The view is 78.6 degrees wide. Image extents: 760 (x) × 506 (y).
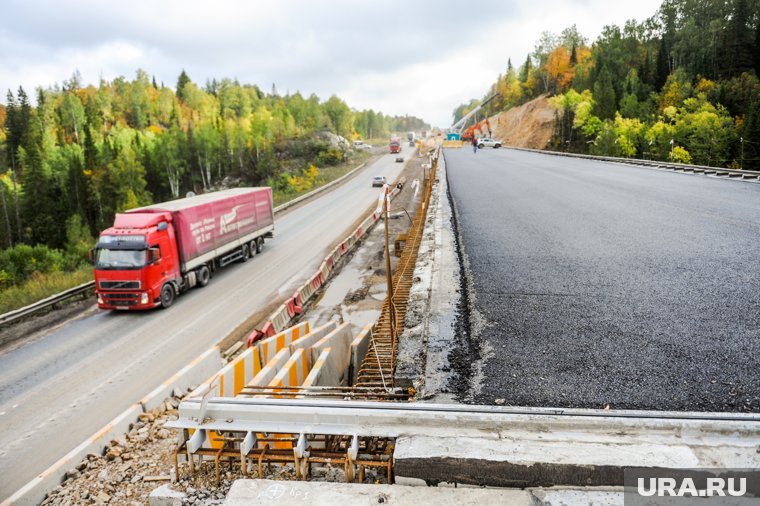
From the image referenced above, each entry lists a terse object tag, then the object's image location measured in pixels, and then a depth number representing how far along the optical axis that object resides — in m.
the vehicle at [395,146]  86.04
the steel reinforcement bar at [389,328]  6.32
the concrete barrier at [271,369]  6.13
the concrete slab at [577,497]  3.13
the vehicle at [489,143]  69.19
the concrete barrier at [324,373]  6.67
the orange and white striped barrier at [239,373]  7.12
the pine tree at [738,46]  64.81
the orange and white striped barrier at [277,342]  9.13
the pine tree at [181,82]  140.73
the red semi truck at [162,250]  16.48
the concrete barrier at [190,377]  9.95
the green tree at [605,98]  72.44
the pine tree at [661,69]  74.50
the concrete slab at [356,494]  3.18
